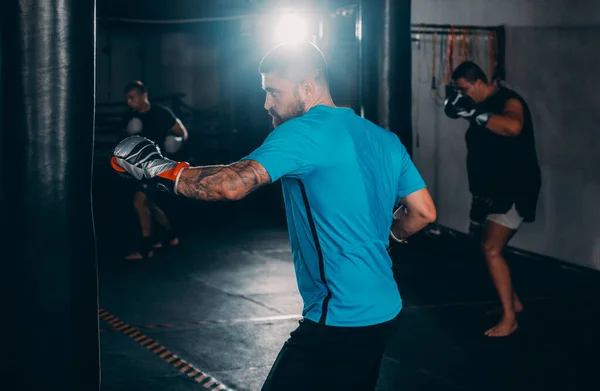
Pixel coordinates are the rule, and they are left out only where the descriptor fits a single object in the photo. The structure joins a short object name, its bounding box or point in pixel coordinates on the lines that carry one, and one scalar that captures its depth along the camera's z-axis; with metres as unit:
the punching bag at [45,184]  2.54
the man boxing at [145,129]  8.28
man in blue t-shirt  2.50
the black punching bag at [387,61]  6.40
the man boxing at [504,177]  5.46
